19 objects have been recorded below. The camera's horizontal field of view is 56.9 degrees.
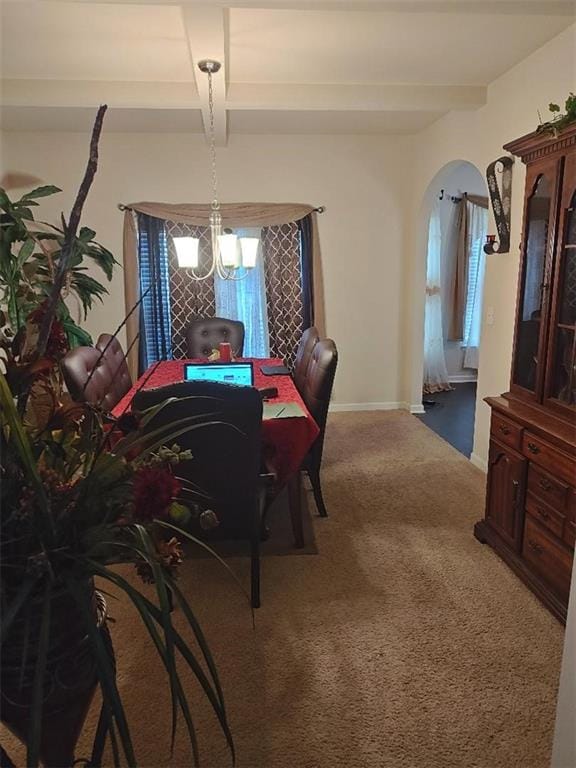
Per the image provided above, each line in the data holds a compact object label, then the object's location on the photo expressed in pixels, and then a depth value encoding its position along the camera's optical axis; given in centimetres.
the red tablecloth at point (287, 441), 259
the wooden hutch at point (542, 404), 222
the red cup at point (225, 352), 379
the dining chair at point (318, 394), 289
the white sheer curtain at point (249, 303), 520
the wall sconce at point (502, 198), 344
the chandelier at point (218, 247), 322
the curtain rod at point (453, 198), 641
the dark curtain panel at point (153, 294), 501
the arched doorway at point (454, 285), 637
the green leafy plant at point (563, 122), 223
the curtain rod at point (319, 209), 510
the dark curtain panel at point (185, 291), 504
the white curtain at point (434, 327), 636
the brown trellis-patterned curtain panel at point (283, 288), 518
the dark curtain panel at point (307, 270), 515
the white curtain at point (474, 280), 652
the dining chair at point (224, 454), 196
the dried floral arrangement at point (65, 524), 85
